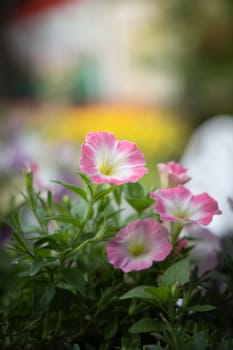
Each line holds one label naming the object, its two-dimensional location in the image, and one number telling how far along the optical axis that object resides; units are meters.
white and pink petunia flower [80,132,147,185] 0.81
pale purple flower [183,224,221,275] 0.92
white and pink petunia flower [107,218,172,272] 0.81
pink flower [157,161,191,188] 0.88
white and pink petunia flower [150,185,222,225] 0.82
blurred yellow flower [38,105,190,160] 4.84
